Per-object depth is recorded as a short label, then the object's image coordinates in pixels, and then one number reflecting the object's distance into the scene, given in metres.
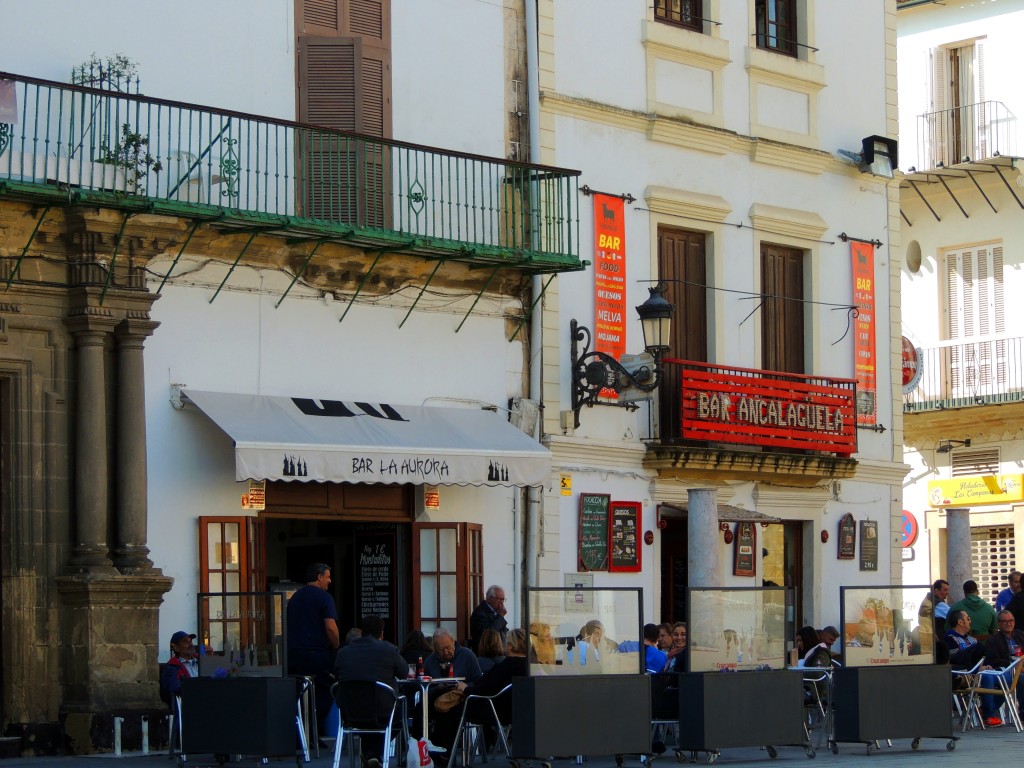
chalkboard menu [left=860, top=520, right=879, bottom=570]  23.28
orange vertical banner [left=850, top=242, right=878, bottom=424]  23.30
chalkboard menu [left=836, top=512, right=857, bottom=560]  22.95
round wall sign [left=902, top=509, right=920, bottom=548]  29.72
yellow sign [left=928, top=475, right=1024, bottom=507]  28.44
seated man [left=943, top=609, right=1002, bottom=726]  18.81
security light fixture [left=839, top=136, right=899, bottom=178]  23.33
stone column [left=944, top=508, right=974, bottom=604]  22.62
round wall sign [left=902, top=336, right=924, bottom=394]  25.97
